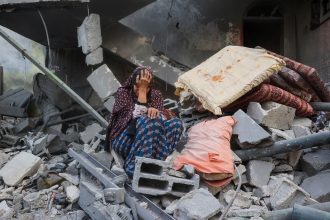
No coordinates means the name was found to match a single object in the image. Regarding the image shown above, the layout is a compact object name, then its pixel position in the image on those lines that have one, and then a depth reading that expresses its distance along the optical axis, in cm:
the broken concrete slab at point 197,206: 335
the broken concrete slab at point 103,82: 745
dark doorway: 1079
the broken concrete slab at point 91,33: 766
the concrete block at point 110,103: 745
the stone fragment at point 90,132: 707
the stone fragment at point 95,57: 782
